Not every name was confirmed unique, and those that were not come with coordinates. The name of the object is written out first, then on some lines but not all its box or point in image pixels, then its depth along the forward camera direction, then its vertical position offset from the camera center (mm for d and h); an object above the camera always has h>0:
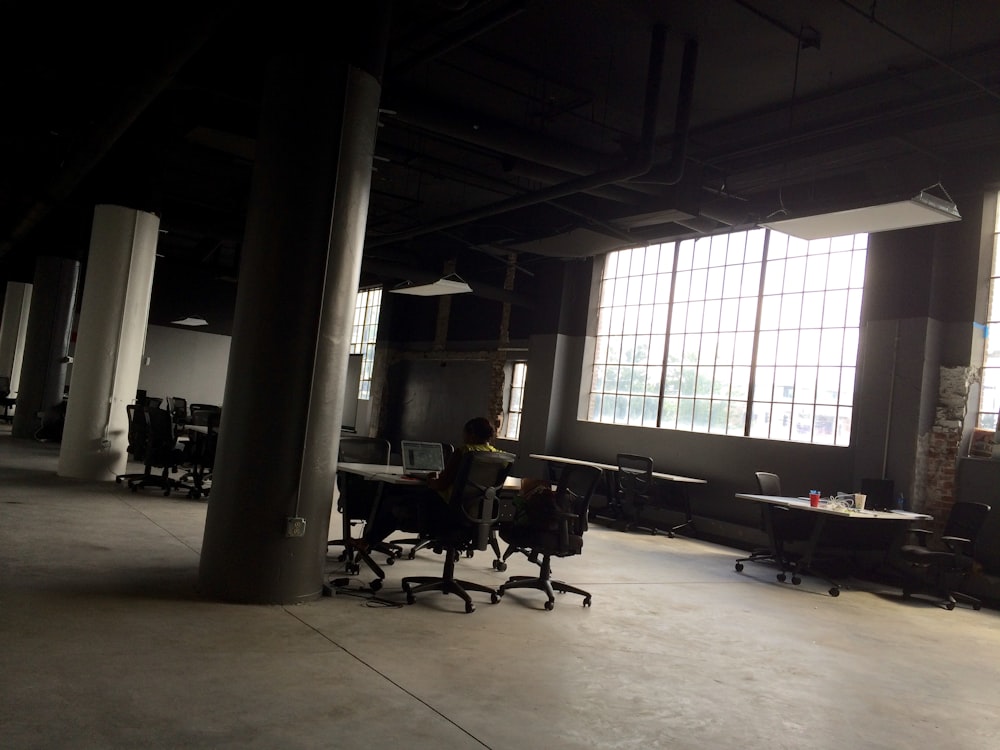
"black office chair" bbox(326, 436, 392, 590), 5879 -844
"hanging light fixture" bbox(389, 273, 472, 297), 10586 +1697
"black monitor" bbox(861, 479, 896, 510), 8276 -336
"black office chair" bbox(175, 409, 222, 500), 8648 -802
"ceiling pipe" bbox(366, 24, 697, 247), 7039 +2778
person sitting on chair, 5270 -634
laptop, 6010 -375
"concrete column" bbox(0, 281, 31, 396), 20328 +852
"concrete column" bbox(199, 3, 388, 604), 4727 +322
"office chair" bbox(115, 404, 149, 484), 9344 -805
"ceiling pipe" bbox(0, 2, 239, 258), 5387 +2247
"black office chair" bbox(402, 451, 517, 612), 5188 -640
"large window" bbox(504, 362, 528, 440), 14766 +339
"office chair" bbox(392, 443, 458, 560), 6726 -1153
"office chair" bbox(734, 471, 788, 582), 8039 -818
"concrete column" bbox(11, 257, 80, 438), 13672 +408
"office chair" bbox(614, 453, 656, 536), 10633 -655
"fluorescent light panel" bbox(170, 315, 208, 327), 15242 +1151
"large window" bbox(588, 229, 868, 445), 9859 +1481
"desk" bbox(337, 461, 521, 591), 5484 -523
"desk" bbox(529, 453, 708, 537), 10430 -626
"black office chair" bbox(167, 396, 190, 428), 10734 -467
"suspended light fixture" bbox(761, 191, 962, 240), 6504 +2068
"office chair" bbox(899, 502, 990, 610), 7348 -814
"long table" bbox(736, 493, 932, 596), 7387 -627
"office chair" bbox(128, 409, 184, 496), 8758 -782
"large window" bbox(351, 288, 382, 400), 18766 +1710
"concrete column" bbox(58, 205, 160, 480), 9211 +331
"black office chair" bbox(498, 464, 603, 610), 5664 -779
